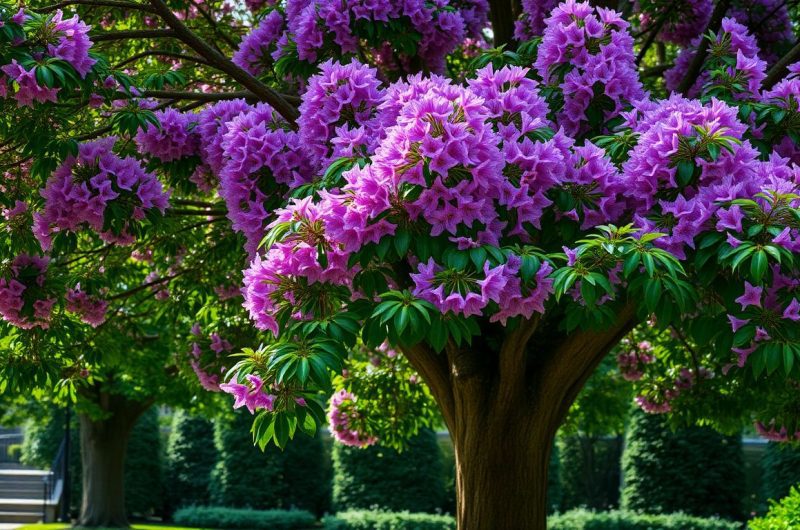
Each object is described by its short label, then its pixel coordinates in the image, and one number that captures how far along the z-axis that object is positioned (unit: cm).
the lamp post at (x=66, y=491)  2159
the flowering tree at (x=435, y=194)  386
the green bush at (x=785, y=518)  871
